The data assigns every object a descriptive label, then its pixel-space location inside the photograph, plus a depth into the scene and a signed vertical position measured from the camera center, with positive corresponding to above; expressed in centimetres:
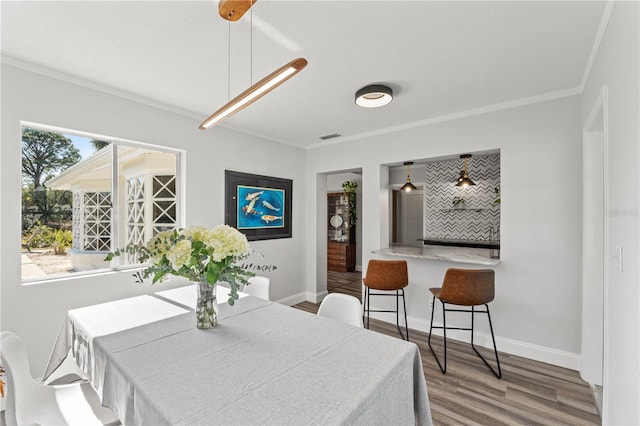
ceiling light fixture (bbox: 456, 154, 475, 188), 411 +45
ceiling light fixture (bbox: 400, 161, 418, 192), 435 +39
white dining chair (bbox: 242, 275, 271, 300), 263 -68
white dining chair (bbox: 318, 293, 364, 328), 196 -68
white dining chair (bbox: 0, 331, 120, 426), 127 -91
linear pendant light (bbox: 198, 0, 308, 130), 129 +64
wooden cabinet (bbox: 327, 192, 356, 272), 704 -59
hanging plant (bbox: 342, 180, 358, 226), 691 +43
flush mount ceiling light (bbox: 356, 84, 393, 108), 256 +105
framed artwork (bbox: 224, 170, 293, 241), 377 +11
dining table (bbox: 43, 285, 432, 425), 99 -66
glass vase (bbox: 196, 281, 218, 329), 165 -54
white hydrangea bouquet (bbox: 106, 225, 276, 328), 154 -24
